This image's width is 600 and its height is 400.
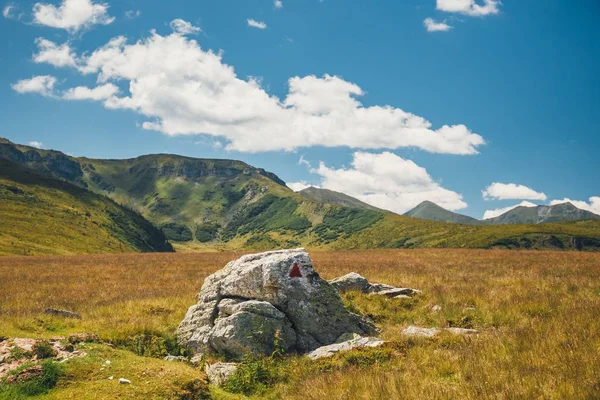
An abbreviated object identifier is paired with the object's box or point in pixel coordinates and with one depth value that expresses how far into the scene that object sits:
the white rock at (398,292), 15.62
